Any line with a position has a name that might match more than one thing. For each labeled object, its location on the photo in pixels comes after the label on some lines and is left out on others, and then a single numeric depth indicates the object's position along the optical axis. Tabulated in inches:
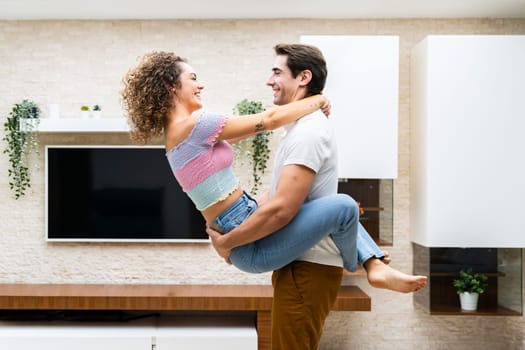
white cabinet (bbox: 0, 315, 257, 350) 162.7
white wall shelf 176.1
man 77.4
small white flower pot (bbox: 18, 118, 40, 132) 179.5
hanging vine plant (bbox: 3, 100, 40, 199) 180.2
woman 78.3
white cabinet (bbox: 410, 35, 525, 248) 165.9
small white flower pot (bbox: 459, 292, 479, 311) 173.9
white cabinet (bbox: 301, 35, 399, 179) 168.7
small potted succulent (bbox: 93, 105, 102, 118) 179.6
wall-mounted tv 183.9
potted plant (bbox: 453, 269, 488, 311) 174.1
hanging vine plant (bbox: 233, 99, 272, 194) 181.8
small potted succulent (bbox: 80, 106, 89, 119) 179.8
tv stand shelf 164.6
